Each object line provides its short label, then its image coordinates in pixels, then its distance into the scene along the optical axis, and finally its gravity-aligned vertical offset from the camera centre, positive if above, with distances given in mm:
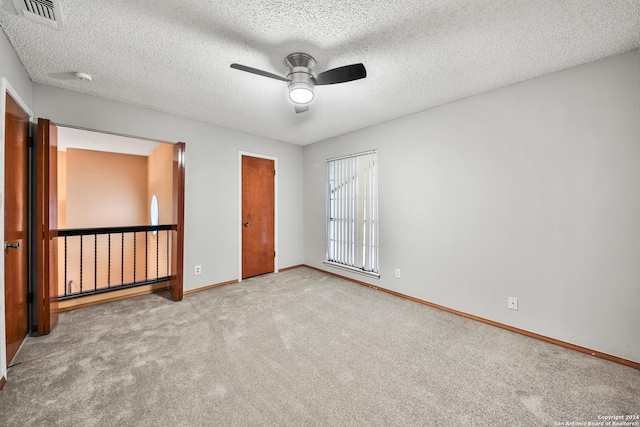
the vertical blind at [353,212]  3809 +29
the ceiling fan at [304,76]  1881 +1111
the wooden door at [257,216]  4199 -40
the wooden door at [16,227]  1880 -107
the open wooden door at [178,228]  3203 -190
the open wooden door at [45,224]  2305 -99
